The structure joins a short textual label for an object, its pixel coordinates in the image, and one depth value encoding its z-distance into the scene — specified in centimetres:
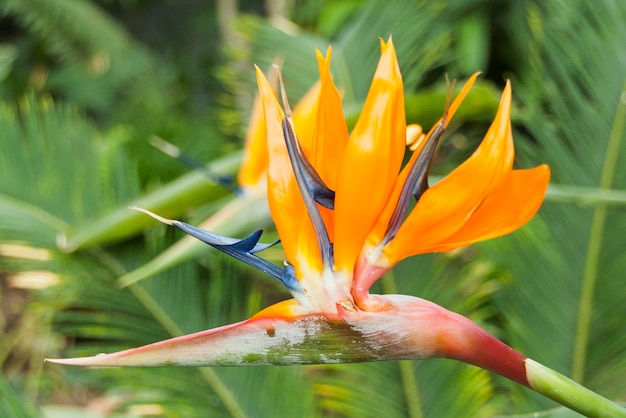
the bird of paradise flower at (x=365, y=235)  145
